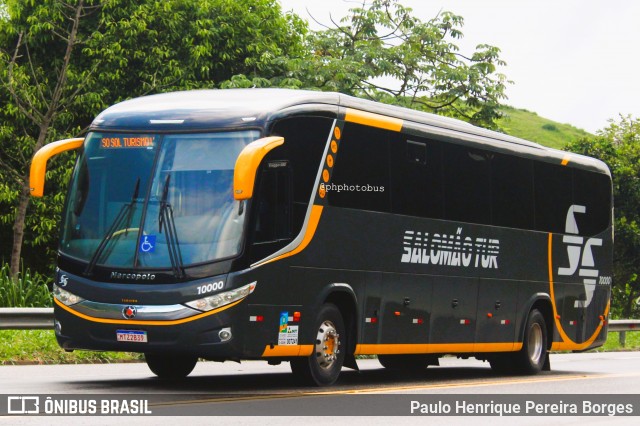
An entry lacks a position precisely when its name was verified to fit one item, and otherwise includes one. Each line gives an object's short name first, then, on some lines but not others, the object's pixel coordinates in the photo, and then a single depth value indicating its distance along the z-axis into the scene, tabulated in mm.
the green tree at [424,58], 36094
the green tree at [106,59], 30609
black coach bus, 13562
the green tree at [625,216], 51594
